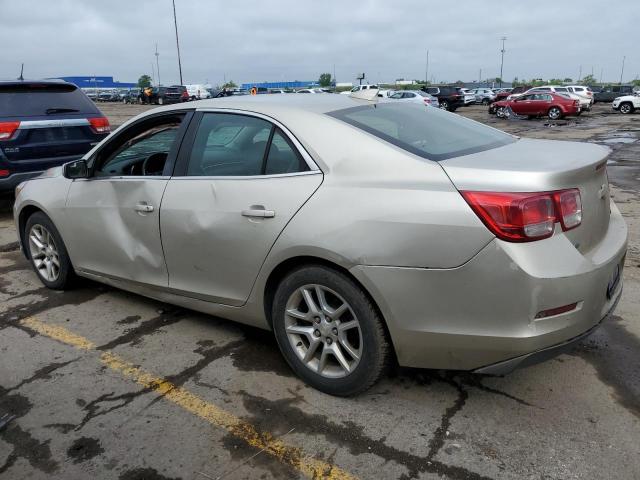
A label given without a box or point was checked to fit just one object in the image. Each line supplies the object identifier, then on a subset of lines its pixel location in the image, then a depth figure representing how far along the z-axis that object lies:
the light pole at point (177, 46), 49.76
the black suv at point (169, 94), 48.39
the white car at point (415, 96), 31.76
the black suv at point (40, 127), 6.56
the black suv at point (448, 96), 39.16
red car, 29.58
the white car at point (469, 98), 47.44
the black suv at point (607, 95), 50.04
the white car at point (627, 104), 34.25
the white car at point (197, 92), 57.17
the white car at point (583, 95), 32.74
